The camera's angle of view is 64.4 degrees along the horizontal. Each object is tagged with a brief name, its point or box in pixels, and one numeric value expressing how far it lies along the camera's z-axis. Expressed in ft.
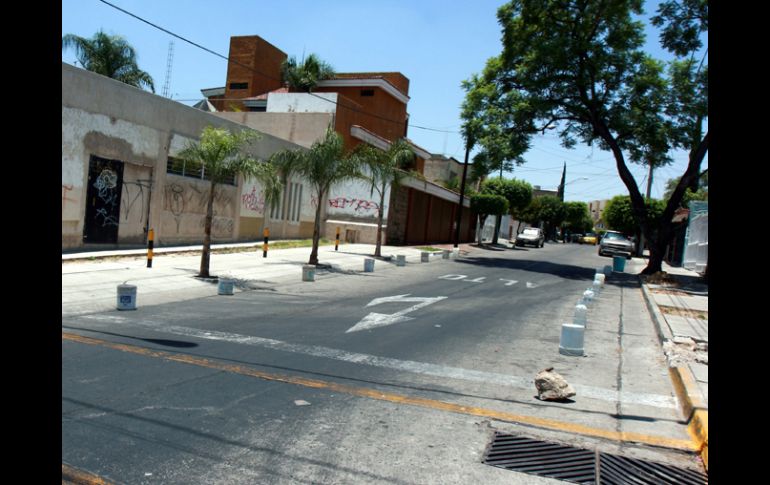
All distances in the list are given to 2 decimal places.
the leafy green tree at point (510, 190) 165.89
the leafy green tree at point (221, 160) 48.01
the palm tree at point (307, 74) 132.16
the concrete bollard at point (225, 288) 43.06
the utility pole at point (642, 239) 169.07
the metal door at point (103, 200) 57.57
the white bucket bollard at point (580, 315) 34.53
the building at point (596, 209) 407.52
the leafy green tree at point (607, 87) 80.48
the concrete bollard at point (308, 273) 54.39
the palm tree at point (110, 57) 92.73
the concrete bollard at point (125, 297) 34.09
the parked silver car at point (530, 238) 170.50
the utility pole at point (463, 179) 113.89
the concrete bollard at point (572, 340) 29.01
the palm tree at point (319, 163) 62.85
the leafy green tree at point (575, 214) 259.19
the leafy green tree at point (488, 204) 148.77
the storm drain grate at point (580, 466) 14.39
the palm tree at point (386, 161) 74.91
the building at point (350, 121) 106.63
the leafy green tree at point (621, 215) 185.57
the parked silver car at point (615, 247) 145.69
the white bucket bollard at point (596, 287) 57.57
